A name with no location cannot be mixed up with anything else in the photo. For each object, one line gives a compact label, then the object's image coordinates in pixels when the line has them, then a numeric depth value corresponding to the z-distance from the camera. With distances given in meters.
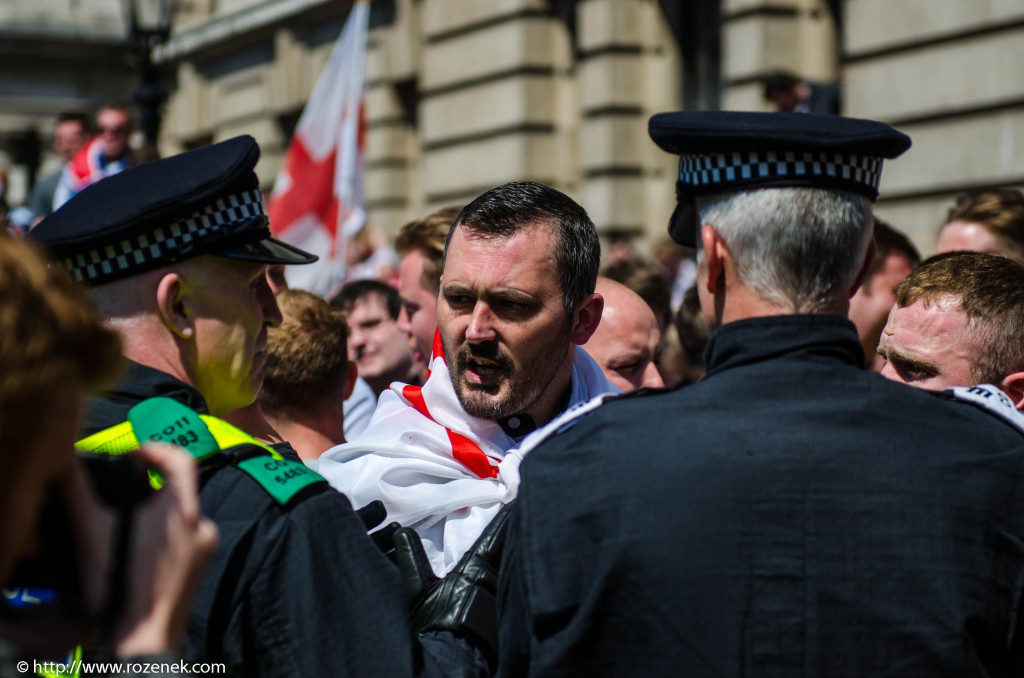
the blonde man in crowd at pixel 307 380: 3.80
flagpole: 7.39
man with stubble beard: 3.00
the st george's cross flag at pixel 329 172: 7.50
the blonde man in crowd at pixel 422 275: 4.71
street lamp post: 9.04
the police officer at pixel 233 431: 2.09
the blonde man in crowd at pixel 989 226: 4.96
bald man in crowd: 4.25
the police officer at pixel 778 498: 1.97
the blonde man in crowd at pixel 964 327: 2.82
